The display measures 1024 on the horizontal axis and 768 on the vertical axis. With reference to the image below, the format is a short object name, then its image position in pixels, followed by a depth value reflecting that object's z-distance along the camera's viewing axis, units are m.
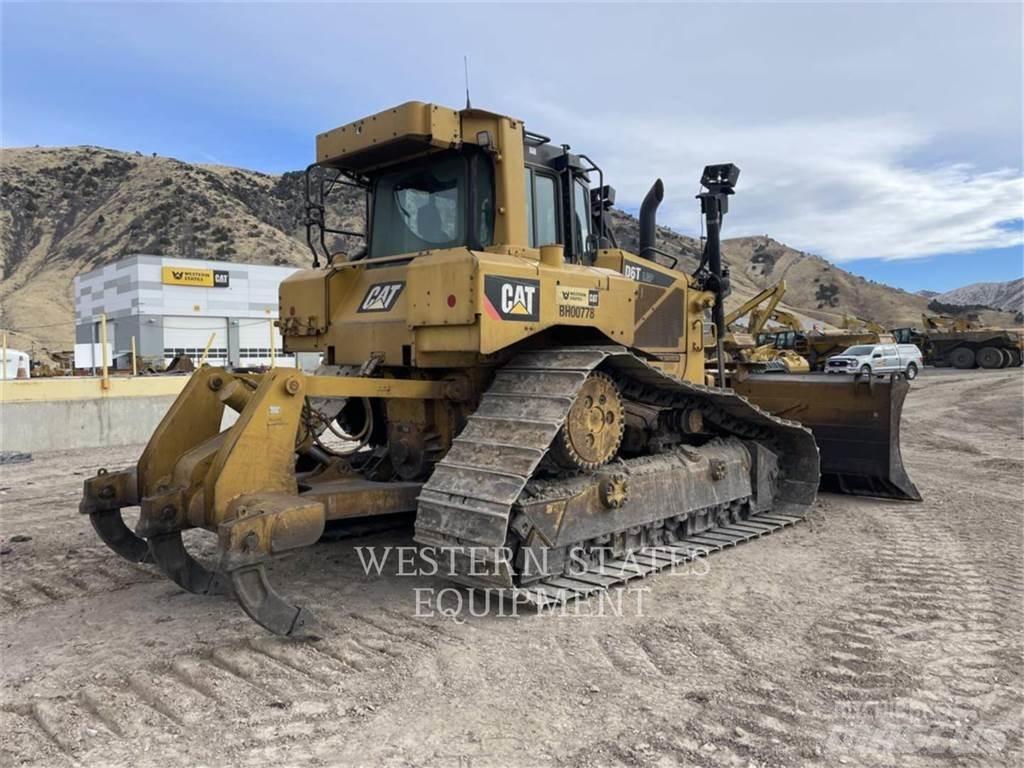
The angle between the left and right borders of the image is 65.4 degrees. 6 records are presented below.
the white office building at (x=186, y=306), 37.91
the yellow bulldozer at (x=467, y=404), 4.56
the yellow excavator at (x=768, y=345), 24.96
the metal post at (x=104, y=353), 12.34
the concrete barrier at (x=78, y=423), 11.67
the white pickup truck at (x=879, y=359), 29.89
